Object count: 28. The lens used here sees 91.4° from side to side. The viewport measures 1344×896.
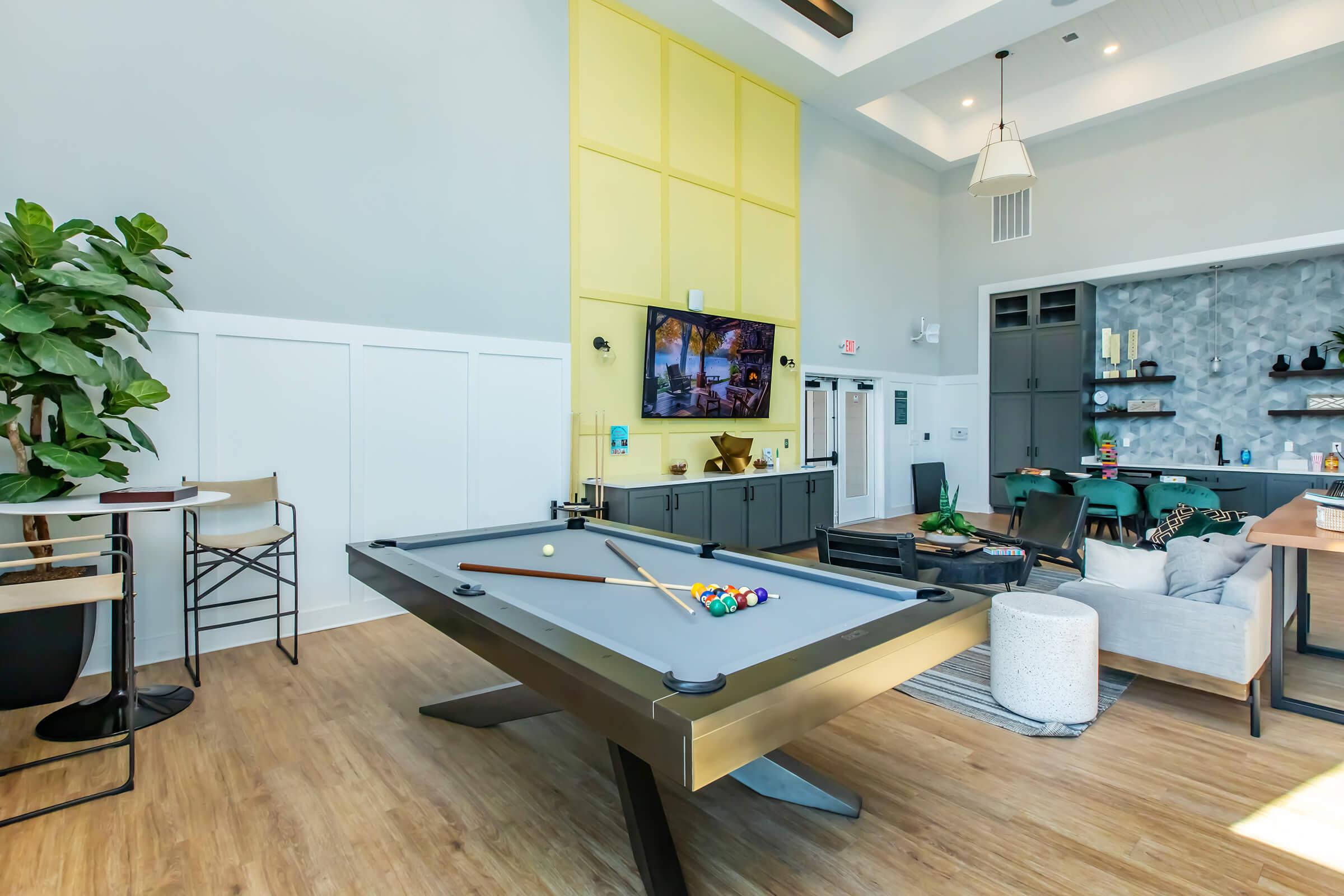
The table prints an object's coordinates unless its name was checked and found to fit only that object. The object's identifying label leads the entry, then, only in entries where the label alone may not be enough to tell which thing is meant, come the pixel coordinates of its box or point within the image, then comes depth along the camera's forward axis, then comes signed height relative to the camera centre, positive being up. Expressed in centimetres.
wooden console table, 272 -43
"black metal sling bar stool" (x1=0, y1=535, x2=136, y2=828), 229 -56
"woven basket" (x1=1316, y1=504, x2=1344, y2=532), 288 -36
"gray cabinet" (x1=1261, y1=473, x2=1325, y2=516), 674 -50
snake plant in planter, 416 -57
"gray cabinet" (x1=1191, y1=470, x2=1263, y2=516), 703 -56
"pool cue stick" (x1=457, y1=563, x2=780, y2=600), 229 -49
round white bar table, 279 -125
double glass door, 817 +5
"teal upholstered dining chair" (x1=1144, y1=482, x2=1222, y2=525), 550 -52
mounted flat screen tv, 615 +74
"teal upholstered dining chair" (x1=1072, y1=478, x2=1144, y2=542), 638 -60
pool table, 130 -52
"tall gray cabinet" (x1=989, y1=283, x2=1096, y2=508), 827 +85
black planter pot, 269 -89
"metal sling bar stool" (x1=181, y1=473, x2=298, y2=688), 359 -65
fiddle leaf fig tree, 284 +43
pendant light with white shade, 610 +255
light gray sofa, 279 -87
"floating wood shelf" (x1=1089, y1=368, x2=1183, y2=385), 785 +74
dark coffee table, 363 -72
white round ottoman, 287 -97
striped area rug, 291 -127
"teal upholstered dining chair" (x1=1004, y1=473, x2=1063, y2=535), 691 -50
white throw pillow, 318 -63
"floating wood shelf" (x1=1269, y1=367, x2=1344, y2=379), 682 +69
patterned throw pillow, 447 -59
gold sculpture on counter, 652 -15
